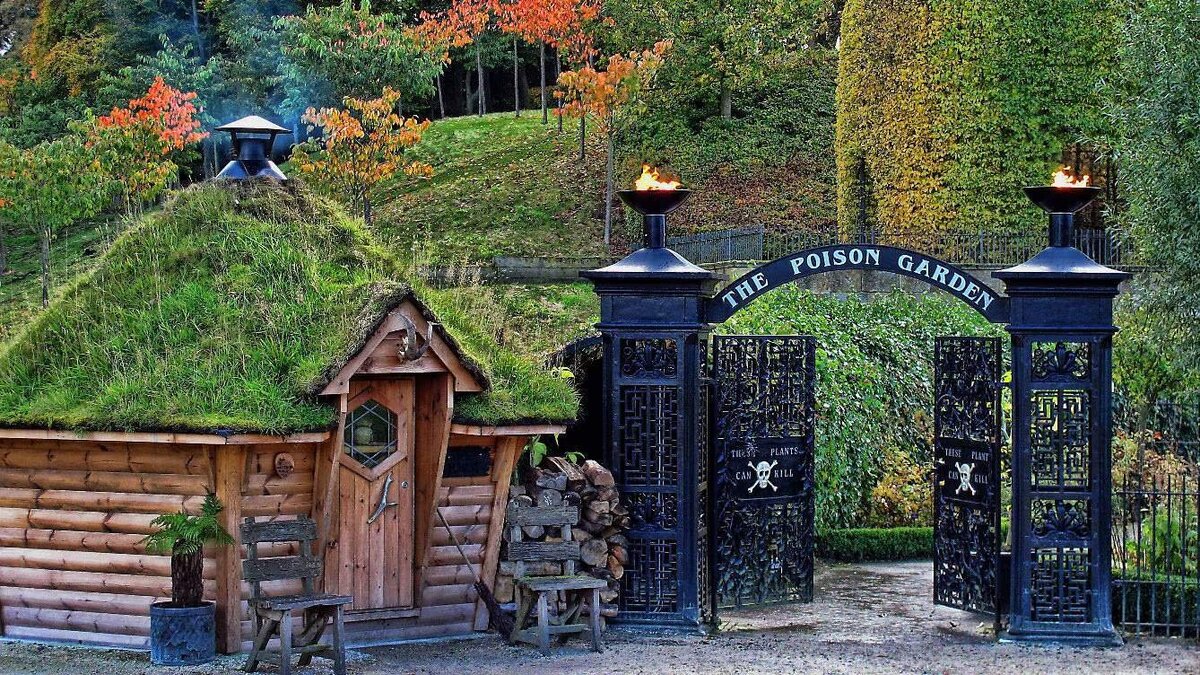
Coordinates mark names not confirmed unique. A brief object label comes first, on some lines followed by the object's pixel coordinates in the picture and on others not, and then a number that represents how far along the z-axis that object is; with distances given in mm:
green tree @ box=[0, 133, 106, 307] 30422
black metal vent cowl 14547
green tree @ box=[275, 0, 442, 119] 38344
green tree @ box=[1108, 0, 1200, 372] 17172
